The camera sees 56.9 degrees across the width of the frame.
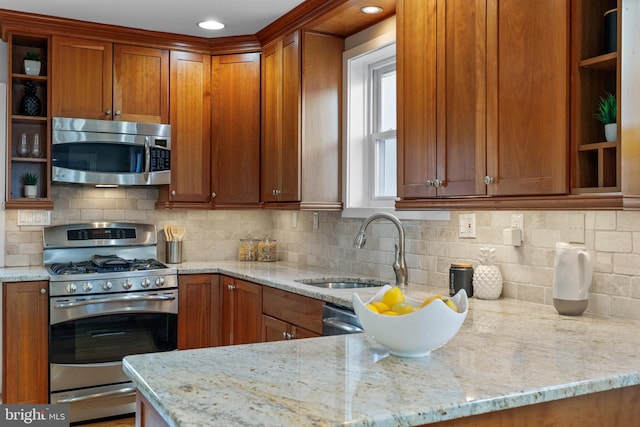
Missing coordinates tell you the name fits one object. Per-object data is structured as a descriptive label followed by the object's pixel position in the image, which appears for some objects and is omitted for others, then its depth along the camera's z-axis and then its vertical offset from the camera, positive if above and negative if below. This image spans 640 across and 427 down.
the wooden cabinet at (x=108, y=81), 3.86 +0.91
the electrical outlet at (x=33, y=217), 3.98 -0.01
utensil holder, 4.34 -0.26
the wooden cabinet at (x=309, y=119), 3.69 +0.62
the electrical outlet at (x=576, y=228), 2.32 -0.05
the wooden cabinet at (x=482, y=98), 2.03 +0.46
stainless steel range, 3.53 -0.66
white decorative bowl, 1.48 -0.29
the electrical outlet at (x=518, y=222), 2.58 -0.03
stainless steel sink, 3.43 -0.39
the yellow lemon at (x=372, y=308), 1.60 -0.25
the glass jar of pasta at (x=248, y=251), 4.51 -0.27
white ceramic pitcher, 2.11 -0.23
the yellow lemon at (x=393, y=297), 1.61 -0.23
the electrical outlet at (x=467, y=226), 2.86 -0.05
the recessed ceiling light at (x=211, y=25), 3.89 +1.28
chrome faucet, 2.99 -0.21
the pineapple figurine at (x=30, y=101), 3.84 +0.75
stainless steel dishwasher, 2.61 -0.48
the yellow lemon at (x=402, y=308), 1.54 -0.24
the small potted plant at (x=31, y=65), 3.84 +0.99
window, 3.62 +0.54
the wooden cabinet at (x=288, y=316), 2.92 -0.53
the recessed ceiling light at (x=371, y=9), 3.25 +1.15
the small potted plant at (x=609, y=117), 1.88 +0.32
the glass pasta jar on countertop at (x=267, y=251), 4.46 -0.27
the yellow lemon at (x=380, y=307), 1.60 -0.25
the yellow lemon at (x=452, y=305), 1.57 -0.24
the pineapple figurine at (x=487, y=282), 2.58 -0.29
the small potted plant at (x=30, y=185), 3.85 +0.21
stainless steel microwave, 3.82 +0.43
